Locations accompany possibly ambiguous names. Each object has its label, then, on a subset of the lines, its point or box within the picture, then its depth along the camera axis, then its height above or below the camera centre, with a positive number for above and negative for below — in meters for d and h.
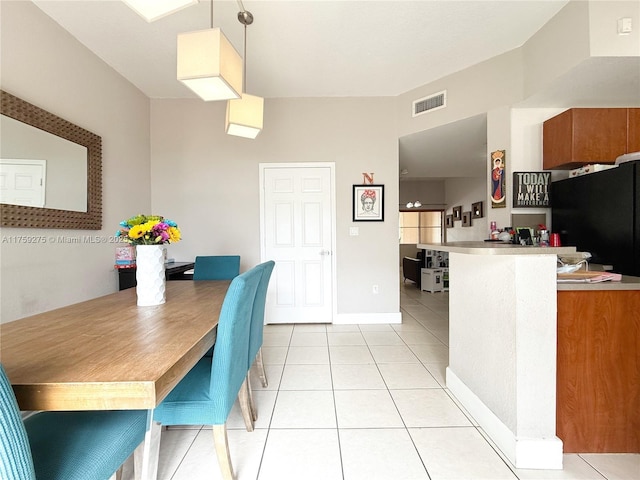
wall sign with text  2.60 +0.43
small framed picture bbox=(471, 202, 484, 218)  5.80 +0.54
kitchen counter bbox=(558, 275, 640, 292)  1.37 -0.26
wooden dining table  0.75 -0.39
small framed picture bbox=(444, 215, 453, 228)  7.34 +0.39
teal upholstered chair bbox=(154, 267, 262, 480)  1.15 -0.67
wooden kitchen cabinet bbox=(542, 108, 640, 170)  2.31 +0.84
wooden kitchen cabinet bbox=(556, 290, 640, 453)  1.38 -0.59
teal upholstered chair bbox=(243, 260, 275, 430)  1.64 -0.53
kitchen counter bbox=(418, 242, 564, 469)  1.35 -0.60
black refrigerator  1.88 +0.15
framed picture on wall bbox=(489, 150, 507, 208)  2.66 +0.55
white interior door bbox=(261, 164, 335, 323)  3.54 -0.05
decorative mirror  1.85 +0.53
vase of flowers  1.54 -0.06
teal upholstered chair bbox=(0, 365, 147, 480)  0.59 -0.65
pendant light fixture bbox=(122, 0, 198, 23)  1.23 +1.04
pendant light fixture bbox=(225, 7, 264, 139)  1.91 +0.85
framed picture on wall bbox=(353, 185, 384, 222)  3.53 +0.42
